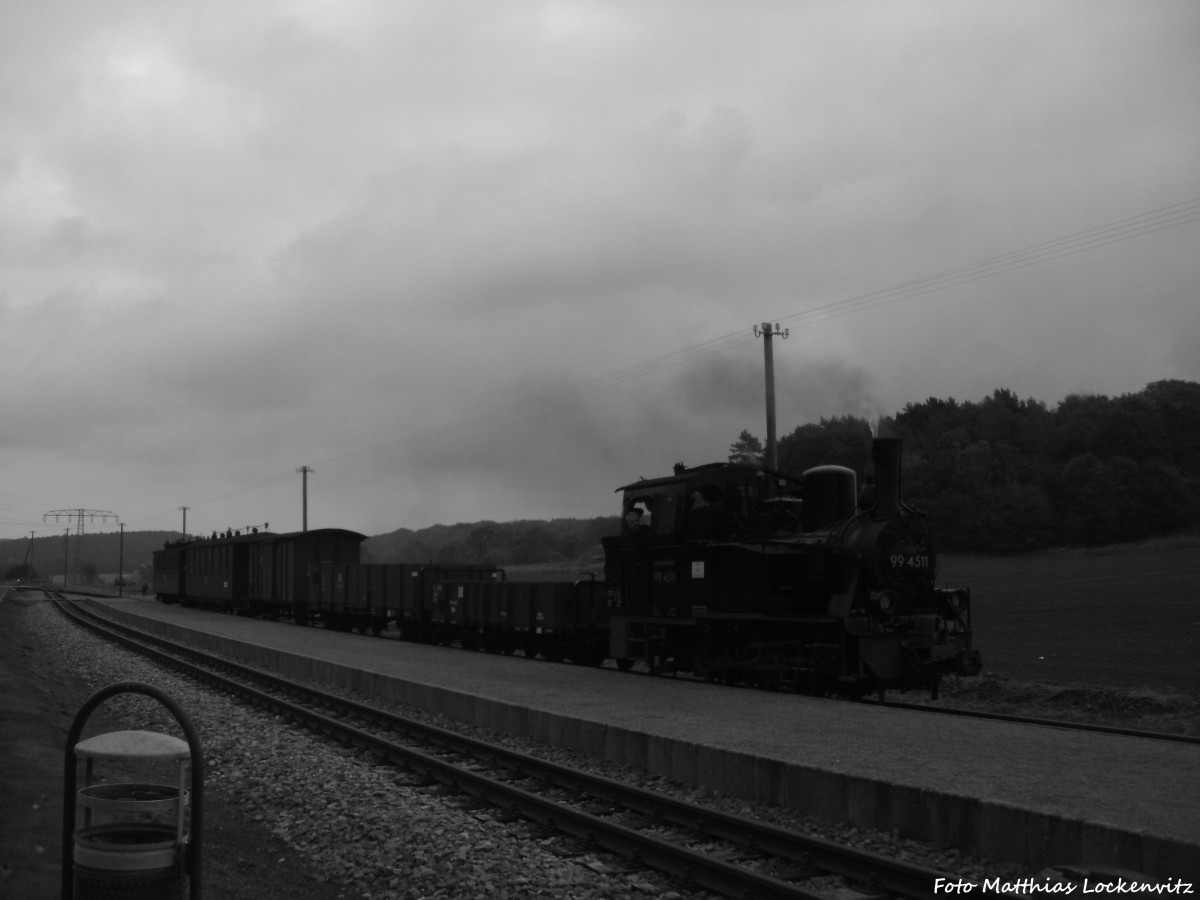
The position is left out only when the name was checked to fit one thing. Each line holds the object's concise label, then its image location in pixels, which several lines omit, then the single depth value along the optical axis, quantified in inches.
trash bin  188.1
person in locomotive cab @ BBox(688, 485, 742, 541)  636.1
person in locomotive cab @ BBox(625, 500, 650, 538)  696.1
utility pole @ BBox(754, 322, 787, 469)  980.6
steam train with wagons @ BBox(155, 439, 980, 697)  537.6
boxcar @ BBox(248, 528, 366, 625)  1496.1
